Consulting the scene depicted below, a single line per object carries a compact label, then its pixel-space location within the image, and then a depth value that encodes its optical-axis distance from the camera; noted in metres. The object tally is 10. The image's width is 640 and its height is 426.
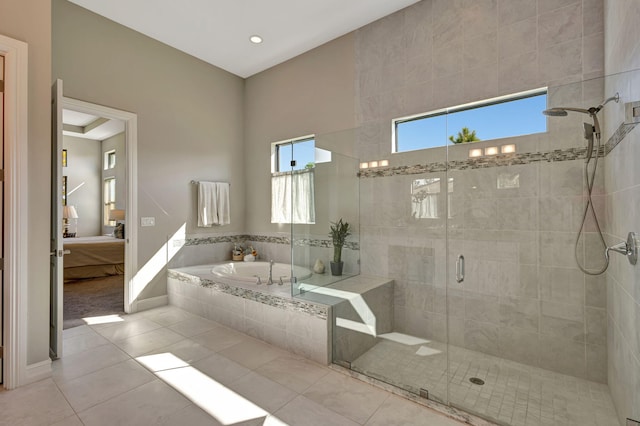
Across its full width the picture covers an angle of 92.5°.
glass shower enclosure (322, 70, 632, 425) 1.98
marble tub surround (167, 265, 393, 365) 2.45
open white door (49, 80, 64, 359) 2.41
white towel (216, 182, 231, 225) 4.39
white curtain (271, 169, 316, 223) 3.31
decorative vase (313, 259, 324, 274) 3.06
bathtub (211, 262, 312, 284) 3.32
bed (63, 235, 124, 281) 5.12
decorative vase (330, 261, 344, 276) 3.08
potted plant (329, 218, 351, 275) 3.16
